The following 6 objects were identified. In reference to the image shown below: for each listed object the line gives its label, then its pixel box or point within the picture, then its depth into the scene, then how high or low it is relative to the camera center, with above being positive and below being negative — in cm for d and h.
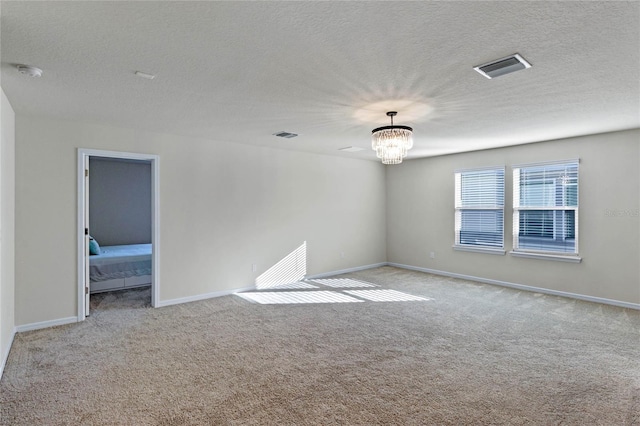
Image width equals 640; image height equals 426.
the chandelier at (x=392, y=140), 368 +77
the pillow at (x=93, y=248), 574 -61
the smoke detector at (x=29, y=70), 249 +104
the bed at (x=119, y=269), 540 -94
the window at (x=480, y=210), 610 +4
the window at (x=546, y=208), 521 +6
